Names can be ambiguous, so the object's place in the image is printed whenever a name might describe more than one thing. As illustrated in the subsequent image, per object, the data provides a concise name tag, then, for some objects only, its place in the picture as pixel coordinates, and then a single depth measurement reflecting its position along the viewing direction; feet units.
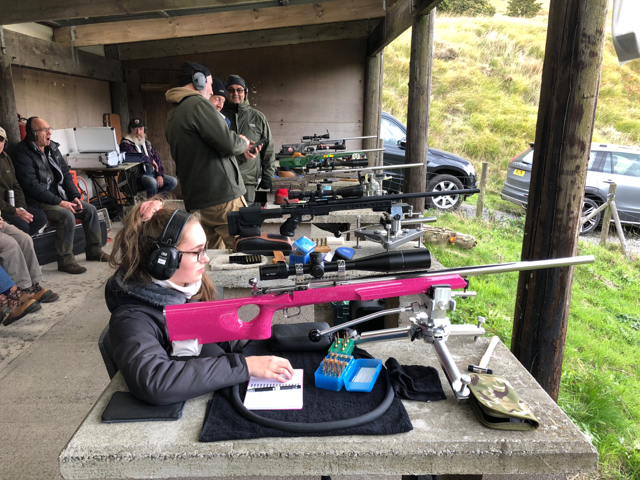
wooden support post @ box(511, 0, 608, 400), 6.58
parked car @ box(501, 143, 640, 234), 26.04
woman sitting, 4.76
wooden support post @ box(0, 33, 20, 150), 18.52
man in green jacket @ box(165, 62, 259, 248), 11.67
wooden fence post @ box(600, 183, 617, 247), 23.36
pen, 5.15
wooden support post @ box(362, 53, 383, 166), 30.45
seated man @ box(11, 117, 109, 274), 17.75
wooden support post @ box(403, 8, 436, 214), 16.43
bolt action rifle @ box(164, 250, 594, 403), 5.13
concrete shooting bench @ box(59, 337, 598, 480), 4.34
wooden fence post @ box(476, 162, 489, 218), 29.18
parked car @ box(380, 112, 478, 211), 29.71
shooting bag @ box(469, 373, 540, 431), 4.59
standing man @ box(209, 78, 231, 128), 14.58
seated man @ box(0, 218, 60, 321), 14.44
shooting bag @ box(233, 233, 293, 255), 9.80
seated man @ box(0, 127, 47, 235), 16.65
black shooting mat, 4.53
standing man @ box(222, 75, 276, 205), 17.48
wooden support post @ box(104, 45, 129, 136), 30.14
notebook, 4.90
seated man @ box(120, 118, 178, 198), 25.54
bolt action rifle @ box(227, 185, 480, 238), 8.74
